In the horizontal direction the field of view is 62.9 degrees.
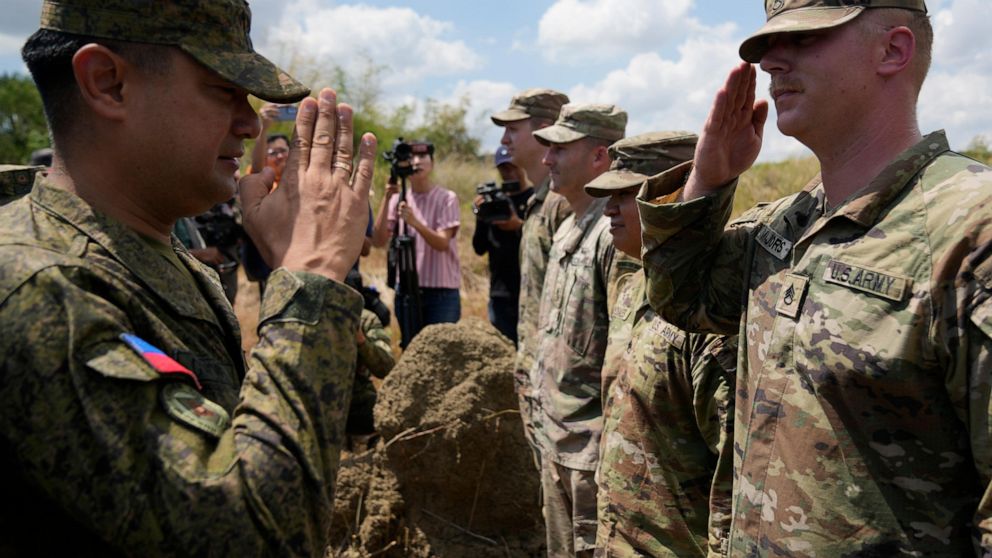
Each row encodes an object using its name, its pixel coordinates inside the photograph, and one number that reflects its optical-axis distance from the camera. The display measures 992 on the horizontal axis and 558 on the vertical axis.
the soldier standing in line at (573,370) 3.63
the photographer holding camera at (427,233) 6.50
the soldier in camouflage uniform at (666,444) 2.58
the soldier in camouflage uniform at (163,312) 1.16
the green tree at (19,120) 21.49
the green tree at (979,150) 12.59
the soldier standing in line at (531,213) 4.55
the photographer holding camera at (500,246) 6.15
